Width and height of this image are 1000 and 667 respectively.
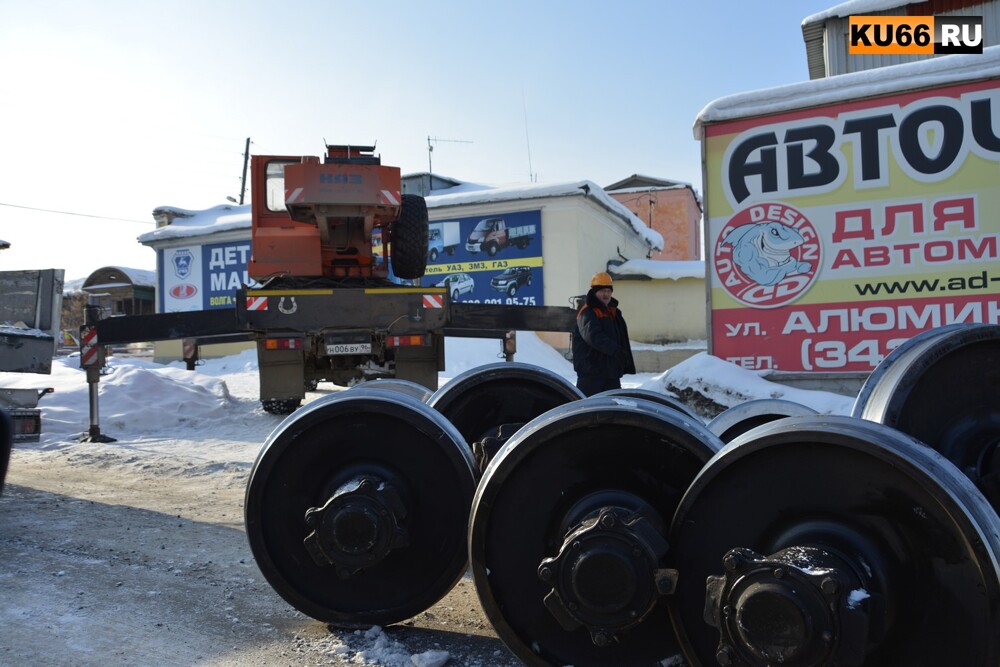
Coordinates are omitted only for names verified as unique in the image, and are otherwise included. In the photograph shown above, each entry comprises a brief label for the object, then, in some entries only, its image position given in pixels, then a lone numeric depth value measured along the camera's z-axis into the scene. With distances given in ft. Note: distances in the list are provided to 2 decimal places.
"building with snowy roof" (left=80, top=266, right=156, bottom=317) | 95.45
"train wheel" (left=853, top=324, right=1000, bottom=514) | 8.68
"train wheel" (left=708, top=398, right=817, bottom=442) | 11.87
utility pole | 130.27
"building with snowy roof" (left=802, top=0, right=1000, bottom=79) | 47.55
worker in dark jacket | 20.43
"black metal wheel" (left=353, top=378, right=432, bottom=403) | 13.38
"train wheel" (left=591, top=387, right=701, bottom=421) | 9.64
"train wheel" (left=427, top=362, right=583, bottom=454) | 13.04
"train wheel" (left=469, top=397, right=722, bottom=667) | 7.62
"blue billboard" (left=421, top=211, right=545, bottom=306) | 61.16
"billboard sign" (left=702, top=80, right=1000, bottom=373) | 29.12
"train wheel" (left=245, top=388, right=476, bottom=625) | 9.37
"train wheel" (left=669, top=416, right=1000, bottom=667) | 5.94
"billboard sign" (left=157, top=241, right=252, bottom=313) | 70.85
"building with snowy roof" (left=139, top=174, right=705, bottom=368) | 60.44
